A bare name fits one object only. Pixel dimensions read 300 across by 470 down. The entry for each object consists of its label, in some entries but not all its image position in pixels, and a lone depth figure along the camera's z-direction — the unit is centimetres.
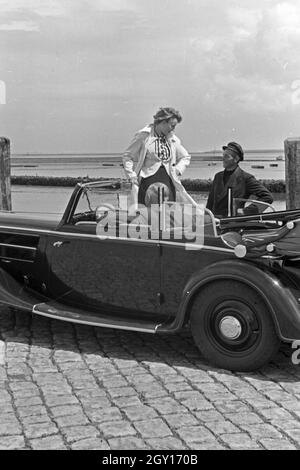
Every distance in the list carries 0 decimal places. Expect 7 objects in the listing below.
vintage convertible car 444
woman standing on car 655
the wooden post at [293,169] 734
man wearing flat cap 690
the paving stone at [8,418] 368
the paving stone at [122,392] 412
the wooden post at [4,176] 873
